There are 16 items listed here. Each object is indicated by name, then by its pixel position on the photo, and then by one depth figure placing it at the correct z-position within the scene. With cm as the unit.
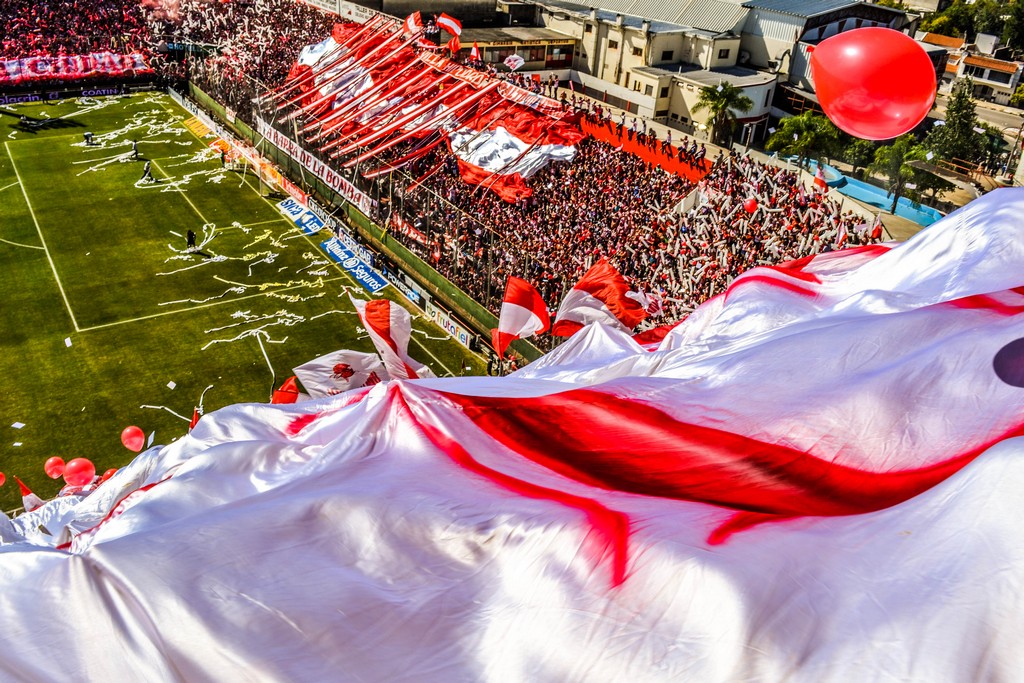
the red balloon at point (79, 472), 1543
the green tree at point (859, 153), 4253
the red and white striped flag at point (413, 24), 3350
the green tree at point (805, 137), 4106
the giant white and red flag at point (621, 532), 425
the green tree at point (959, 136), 4053
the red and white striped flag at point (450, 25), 3100
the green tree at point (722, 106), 4394
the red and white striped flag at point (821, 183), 2289
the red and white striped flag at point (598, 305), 1499
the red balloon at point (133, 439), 1700
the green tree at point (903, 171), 3719
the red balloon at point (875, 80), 938
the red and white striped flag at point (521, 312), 1625
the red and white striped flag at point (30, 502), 1469
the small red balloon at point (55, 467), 1603
